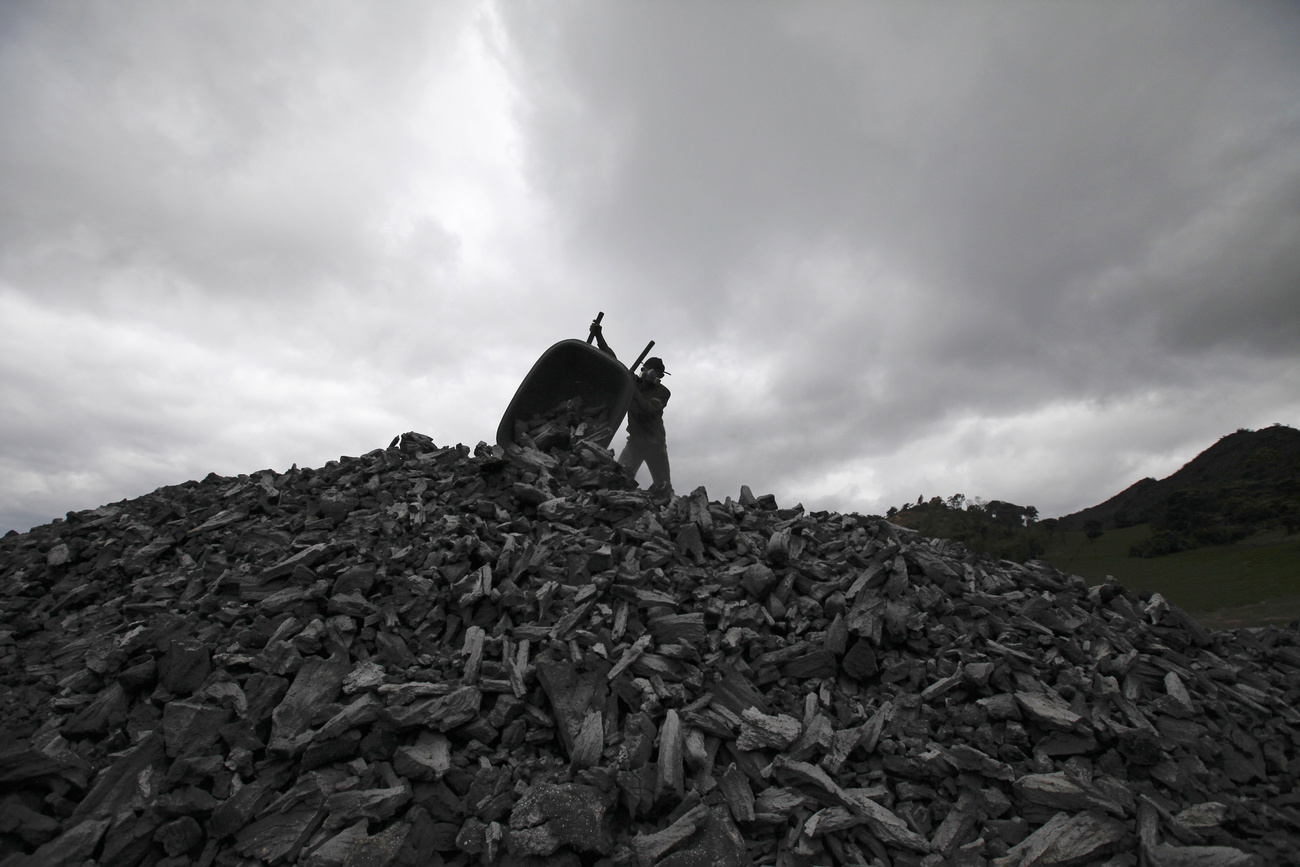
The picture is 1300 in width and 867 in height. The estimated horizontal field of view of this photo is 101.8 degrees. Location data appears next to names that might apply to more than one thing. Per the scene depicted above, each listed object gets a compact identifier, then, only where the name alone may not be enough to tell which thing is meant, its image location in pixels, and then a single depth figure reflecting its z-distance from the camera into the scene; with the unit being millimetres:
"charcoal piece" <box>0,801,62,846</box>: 3912
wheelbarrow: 11992
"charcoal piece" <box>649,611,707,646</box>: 5902
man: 13109
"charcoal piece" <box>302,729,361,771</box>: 4523
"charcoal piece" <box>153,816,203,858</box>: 3984
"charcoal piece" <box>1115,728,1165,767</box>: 4590
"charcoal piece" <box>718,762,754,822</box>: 4249
